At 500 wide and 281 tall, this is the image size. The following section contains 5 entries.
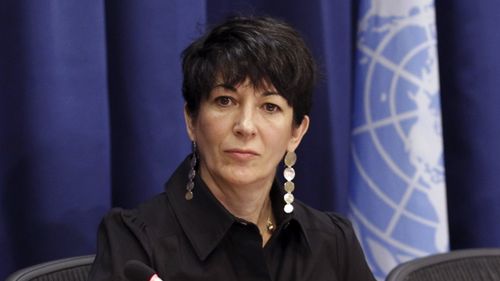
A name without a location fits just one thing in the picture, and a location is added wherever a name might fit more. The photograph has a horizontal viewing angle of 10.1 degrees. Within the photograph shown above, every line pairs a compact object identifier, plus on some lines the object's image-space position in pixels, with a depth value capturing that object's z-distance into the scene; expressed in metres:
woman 3.56
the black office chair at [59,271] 3.62
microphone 3.30
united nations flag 4.03
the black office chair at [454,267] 3.74
